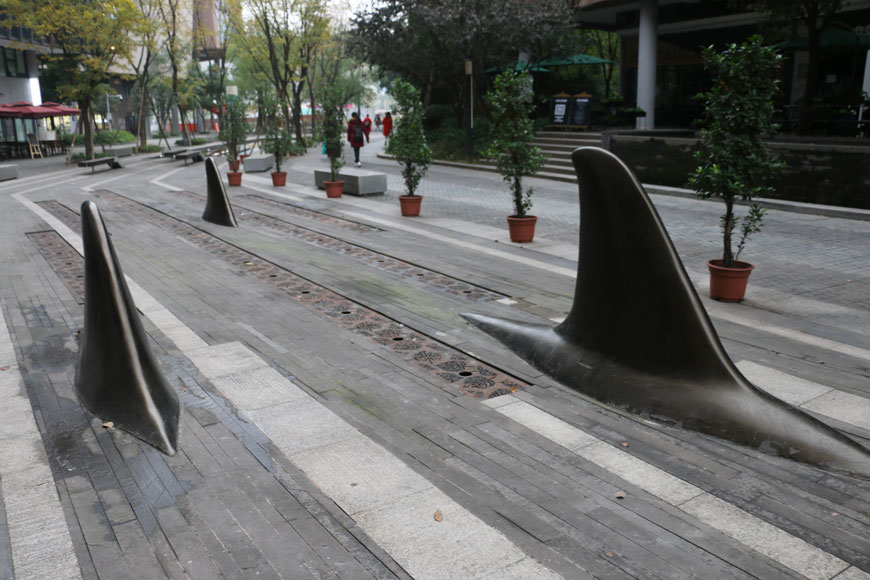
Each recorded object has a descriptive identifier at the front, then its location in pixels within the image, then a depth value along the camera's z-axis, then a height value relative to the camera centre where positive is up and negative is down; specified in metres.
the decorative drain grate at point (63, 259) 9.38 -1.88
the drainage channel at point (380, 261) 8.88 -1.95
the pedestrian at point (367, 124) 30.92 +0.24
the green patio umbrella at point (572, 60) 27.11 +2.49
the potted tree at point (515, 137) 11.52 -0.17
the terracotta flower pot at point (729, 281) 8.17 -1.82
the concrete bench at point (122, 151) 35.27 -0.79
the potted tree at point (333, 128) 16.89 +0.06
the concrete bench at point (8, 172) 24.53 -1.18
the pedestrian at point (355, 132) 25.12 -0.08
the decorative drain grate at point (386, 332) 5.96 -2.04
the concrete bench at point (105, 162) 26.75 -1.02
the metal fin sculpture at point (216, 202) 13.80 -1.35
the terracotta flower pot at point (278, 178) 20.25 -1.31
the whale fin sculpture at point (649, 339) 4.75 -1.58
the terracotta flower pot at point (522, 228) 11.73 -1.67
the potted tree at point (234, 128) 20.45 +0.12
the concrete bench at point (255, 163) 24.84 -1.10
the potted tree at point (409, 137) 14.23 -0.16
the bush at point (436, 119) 29.97 +0.38
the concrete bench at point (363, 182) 17.81 -1.31
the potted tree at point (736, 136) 7.84 -0.16
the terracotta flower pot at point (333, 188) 17.67 -1.42
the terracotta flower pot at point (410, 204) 14.73 -1.55
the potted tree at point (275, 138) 19.69 -0.18
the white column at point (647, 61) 23.56 +2.11
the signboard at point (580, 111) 25.23 +0.49
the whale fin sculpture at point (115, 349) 5.14 -1.57
